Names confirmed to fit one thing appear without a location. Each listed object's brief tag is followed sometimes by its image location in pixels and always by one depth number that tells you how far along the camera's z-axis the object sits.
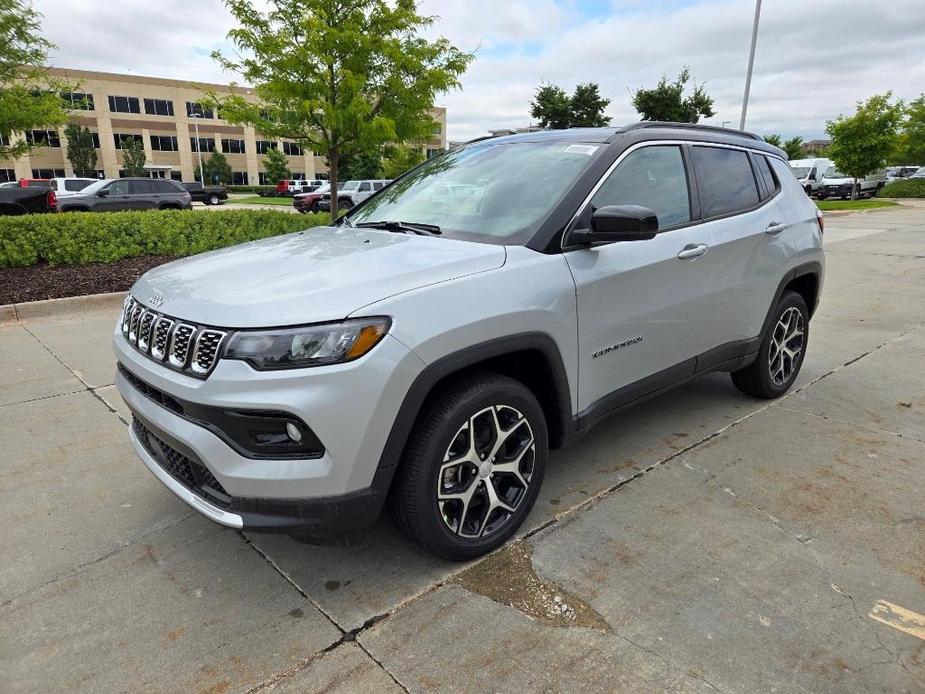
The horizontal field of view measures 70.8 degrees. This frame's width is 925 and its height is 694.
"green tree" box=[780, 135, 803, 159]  57.66
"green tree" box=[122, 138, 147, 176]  58.62
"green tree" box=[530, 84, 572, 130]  36.06
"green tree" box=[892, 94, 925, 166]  43.16
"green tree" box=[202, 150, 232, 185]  65.94
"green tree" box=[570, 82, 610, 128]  36.62
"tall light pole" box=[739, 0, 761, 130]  20.34
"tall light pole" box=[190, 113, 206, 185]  66.88
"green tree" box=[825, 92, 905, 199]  27.53
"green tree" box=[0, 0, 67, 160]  8.88
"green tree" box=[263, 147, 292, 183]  64.06
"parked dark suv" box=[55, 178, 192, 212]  19.22
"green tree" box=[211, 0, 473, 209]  9.88
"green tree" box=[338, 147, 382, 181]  53.25
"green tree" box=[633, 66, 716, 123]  34.25
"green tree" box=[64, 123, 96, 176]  58.25
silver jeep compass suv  2.22
